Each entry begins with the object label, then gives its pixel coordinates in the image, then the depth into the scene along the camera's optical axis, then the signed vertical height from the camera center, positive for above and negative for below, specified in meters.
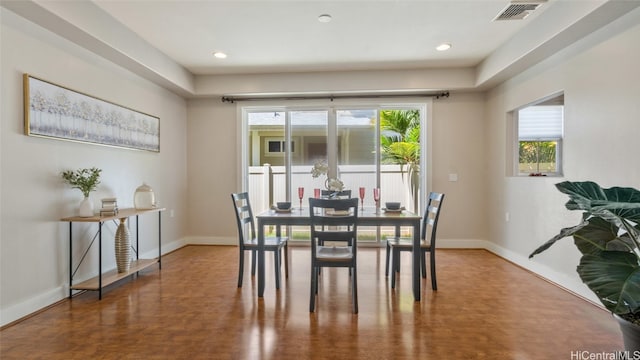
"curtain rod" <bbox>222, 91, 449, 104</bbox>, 4.91 +1.26
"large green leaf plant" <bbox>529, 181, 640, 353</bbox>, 1.49 -0.40
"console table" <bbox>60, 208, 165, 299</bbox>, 2.84 -1.00
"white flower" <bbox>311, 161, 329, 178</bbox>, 3.39 +0.07
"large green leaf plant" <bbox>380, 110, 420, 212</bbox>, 5.19 +0.52
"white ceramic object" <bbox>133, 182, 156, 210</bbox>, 3.63 -0.25
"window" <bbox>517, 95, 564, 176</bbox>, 4.07 +0.48
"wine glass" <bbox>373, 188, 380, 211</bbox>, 3.39 -0.22
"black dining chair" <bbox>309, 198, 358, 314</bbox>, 2.59 -0.50
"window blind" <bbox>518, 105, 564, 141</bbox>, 4.09 +0.70
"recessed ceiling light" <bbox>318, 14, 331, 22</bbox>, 3.05 +1.54
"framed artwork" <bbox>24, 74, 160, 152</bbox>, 2.62 +0.58
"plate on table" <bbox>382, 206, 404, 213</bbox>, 3.21 -0.35
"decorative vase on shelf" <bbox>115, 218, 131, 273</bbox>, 3.30 -0.74
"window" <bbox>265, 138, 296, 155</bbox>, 5.31 +0.50
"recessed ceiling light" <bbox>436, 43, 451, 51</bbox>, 3.77 +1.57
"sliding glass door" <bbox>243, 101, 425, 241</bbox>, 5.15 +0.44
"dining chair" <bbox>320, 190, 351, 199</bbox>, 3.88 -0.22
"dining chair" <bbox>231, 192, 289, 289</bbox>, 3.13 -0.69
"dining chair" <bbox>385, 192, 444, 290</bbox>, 3.12 -0.70
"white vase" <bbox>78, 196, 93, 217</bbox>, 2.91 -0.30
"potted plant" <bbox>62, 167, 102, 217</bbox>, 2.90 -0.06
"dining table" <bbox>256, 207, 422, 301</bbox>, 2.82 -0.43
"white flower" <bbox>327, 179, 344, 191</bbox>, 3.40 -0.10
